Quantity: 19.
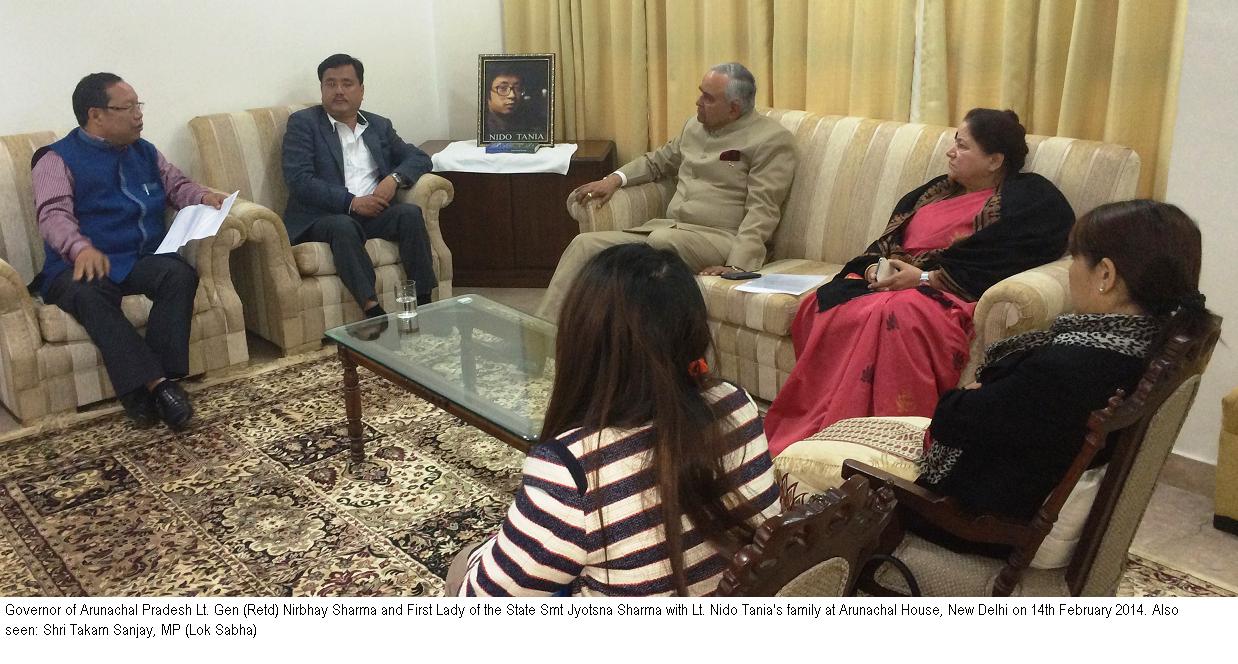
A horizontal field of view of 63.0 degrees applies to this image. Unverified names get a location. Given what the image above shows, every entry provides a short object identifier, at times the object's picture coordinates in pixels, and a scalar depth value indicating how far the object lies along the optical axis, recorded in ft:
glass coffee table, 8.45
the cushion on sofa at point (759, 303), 10.64
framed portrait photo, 15.60
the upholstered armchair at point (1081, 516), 4.97
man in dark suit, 13.41
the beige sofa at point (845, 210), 9.18
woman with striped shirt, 4.15
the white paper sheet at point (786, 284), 10.86
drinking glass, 10.72
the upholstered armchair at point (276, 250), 13.01
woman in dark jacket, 5.35
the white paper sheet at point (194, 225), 11.83
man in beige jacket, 12.03
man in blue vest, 11.11
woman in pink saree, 9.30
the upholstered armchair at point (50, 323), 10.91
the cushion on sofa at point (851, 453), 6.63
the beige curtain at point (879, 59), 10.14
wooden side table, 15.33
